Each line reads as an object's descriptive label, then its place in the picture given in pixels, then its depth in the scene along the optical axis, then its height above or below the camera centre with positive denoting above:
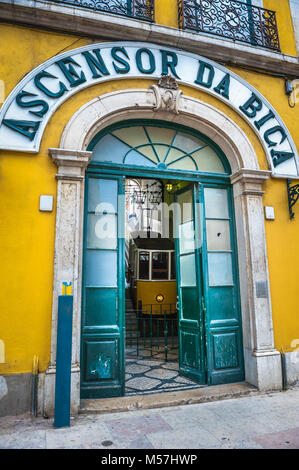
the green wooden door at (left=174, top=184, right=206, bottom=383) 4.95 +0.10
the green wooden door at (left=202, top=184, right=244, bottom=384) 4.83 -0.04
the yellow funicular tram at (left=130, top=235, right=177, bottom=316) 10.35 +0.45
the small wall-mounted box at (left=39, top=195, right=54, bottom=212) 4.08 +1.15
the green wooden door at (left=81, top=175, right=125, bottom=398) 4.25 -0.02
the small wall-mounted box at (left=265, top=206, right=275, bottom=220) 5.17 +1.25
